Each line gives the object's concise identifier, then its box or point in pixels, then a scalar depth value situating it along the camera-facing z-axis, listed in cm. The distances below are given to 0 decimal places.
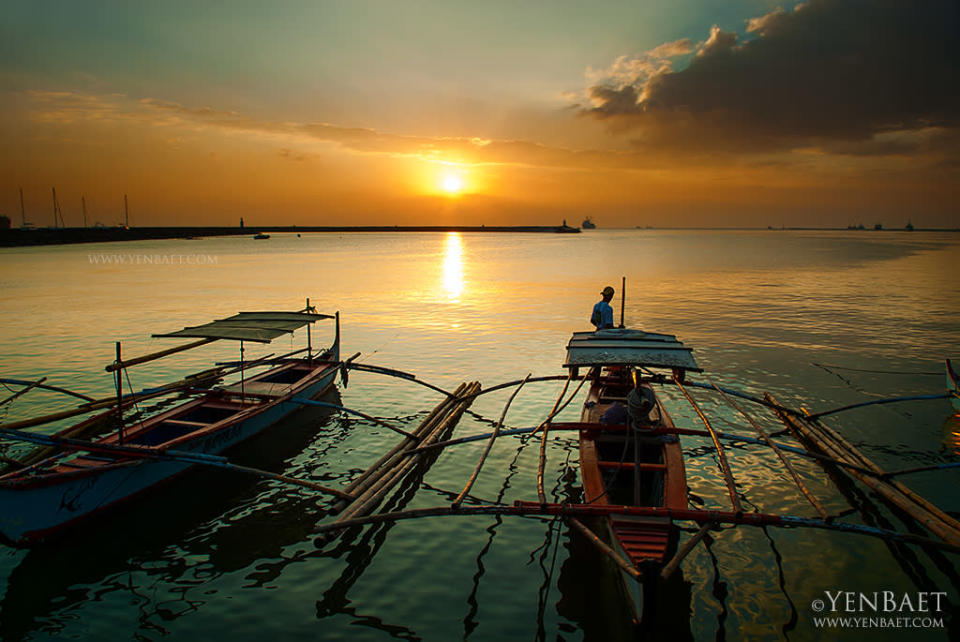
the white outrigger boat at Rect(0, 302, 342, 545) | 738
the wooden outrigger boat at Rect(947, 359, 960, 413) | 1166
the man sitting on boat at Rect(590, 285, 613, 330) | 1380
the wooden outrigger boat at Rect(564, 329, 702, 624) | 568
